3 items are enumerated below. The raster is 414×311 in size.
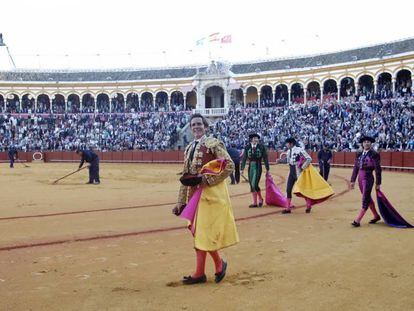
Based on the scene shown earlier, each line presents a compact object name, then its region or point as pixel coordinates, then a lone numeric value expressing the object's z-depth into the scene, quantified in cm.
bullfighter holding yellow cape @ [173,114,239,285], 423
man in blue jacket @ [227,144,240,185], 1469
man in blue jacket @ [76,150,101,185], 1587
